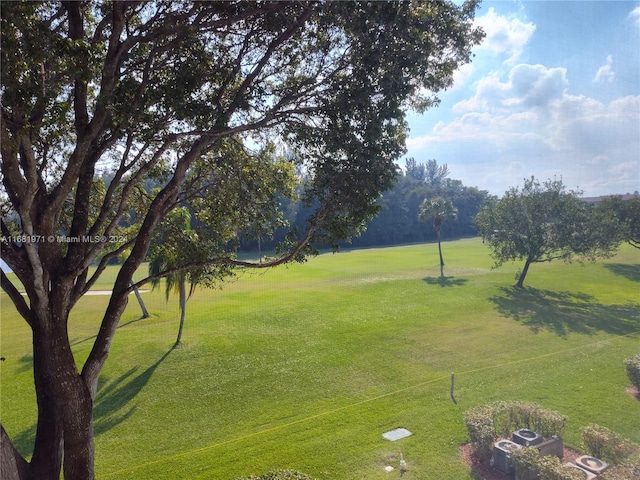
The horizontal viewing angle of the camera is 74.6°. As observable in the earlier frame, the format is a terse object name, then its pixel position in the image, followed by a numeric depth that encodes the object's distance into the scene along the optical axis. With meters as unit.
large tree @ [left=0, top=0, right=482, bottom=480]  5.21
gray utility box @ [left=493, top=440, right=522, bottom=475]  8.40
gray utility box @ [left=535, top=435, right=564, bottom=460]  8.65
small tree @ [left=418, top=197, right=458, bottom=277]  40.66
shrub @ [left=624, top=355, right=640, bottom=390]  12.22
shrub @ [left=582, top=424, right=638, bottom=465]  8.19
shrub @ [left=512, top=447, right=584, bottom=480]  7.19
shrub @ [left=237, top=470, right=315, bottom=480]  6.70
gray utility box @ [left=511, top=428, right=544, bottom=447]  8.61
